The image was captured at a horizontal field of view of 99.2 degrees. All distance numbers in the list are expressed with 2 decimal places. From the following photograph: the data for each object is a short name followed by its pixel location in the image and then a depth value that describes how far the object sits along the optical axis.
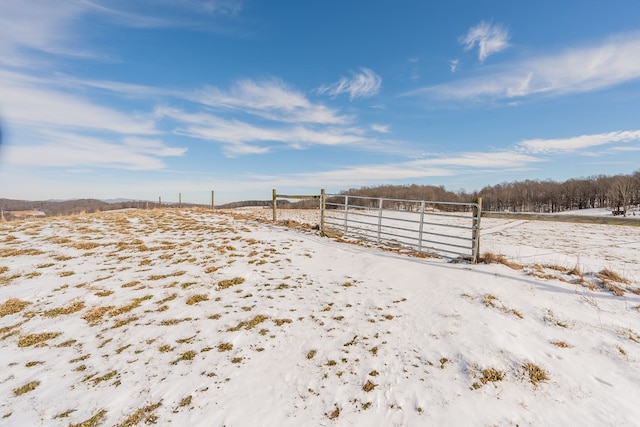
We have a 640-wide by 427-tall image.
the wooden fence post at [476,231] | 6.55
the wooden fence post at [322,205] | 10.89
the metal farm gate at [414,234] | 6.73
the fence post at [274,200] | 14.40
